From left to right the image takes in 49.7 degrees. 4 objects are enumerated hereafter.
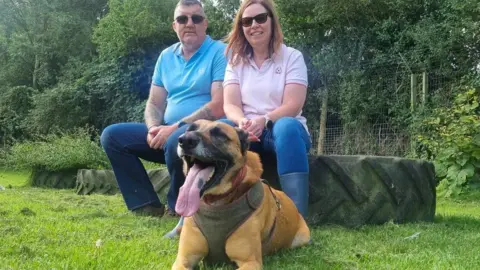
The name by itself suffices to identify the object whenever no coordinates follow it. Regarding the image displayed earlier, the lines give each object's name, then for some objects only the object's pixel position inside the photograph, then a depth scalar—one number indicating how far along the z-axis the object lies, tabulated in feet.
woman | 11.46
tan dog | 7.79
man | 13.02
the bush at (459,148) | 23.68
